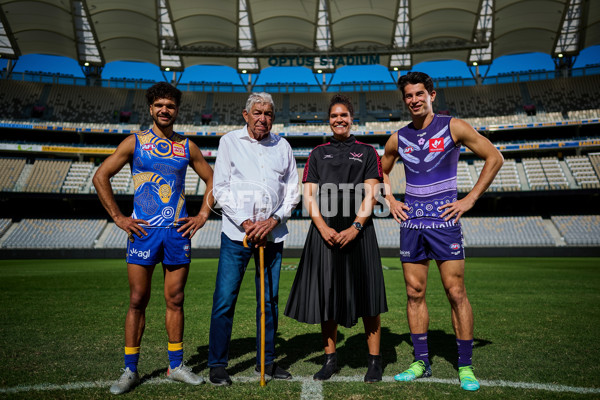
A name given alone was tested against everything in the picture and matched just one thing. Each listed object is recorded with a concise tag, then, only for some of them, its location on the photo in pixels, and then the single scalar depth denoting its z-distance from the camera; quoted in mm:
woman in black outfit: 3645
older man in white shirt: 3635
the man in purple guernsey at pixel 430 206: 3611
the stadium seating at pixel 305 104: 34938
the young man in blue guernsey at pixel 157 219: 3566
